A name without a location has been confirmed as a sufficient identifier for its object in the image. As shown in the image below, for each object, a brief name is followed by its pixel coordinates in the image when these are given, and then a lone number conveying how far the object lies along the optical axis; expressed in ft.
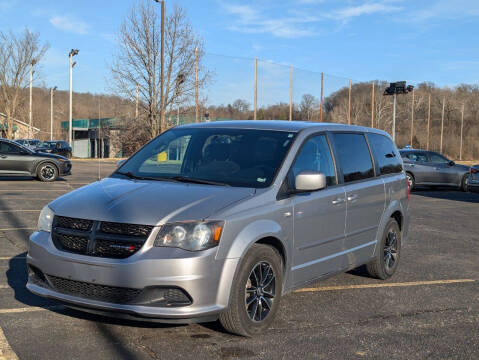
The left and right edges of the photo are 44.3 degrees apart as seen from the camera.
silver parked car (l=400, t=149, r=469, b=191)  71.97
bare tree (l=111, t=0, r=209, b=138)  111.65
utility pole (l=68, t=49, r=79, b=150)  163.12
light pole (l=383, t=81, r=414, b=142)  98.07
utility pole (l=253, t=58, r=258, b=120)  143.95
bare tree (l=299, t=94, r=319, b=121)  156.76
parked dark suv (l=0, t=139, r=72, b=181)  66.28
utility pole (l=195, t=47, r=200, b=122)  112.57
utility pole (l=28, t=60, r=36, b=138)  172.22
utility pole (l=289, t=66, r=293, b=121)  150.71
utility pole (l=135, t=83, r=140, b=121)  113.50
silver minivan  13.97
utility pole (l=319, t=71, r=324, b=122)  146.22
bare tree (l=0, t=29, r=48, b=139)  167.84
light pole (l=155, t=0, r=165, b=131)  97.91
